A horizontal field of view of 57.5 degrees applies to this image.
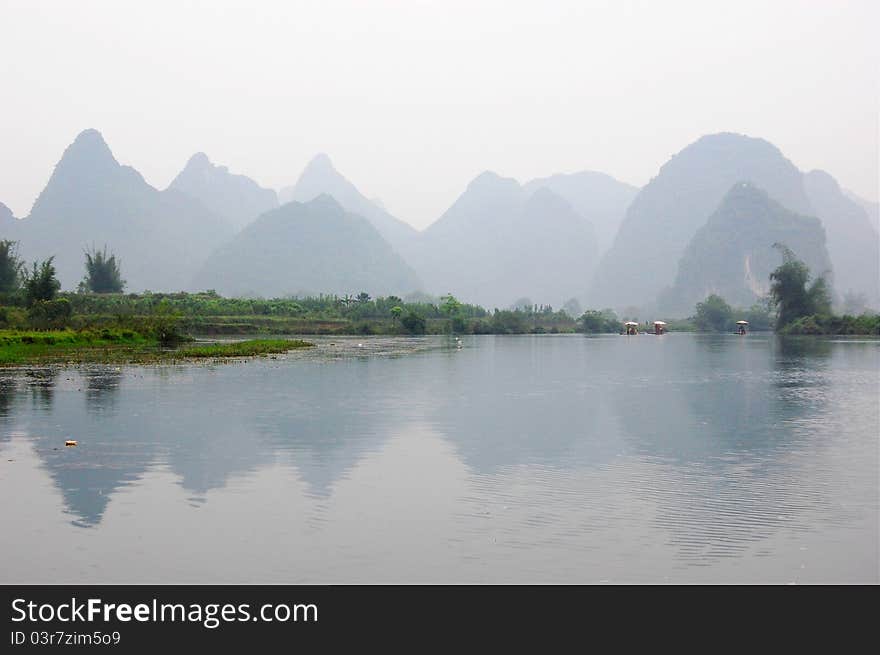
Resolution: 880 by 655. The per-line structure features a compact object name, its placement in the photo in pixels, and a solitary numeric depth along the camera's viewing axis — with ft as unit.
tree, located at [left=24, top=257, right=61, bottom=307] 215.72
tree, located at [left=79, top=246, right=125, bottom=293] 370.94
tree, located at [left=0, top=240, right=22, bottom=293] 274.36
